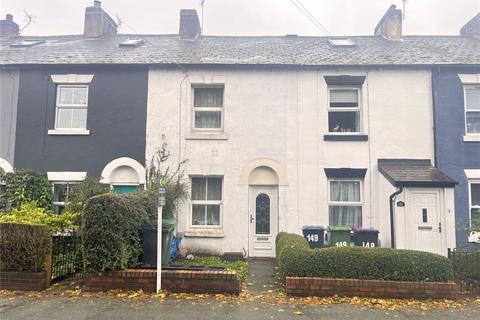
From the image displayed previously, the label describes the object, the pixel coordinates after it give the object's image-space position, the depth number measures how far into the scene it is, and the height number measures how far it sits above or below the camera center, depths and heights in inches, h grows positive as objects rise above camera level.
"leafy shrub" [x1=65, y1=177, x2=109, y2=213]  353.4 +13.7
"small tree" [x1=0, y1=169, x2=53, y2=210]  464.4 +21.0
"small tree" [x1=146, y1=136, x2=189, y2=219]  442.9 +35.6
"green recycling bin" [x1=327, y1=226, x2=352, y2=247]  453.1 -29.0
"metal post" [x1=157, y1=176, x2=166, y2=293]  295.9 -18.3
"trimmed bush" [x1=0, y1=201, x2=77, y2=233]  343.0 -10.4
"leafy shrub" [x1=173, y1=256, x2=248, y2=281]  404.3 -58.5
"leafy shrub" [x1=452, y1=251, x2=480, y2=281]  331.6 -43.5
